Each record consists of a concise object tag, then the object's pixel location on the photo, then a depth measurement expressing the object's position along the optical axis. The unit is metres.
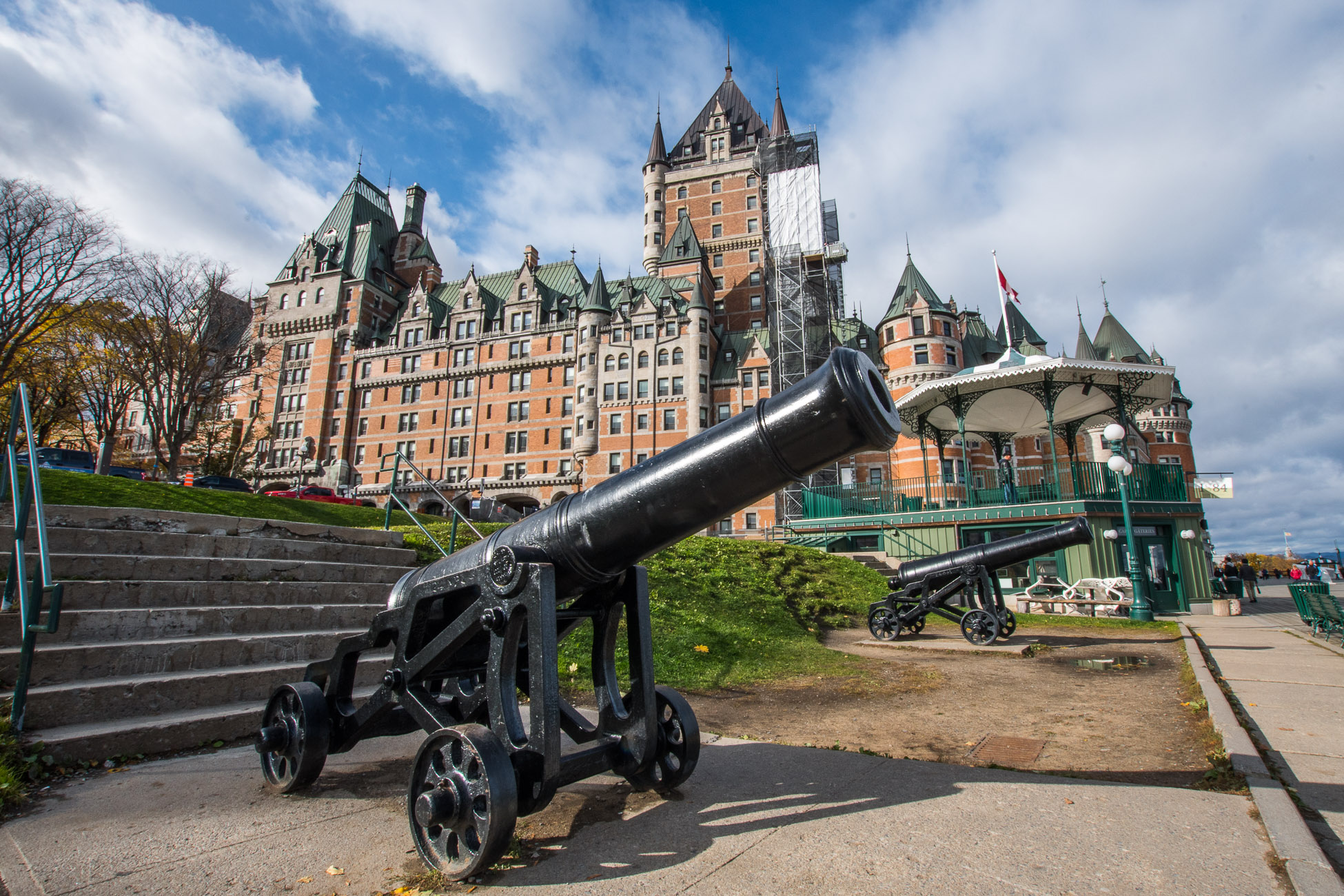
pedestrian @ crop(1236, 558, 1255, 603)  27.53
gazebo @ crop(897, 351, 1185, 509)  20.66
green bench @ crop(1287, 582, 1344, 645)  10.77
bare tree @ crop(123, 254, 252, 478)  25.88
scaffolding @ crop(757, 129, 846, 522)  47.31
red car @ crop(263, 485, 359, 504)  33.76
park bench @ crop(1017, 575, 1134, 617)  17.34
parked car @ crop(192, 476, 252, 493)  29.94
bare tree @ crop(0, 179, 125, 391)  20.14
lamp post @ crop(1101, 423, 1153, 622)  14.71
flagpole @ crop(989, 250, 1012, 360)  24.84
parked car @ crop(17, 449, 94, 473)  25.22
